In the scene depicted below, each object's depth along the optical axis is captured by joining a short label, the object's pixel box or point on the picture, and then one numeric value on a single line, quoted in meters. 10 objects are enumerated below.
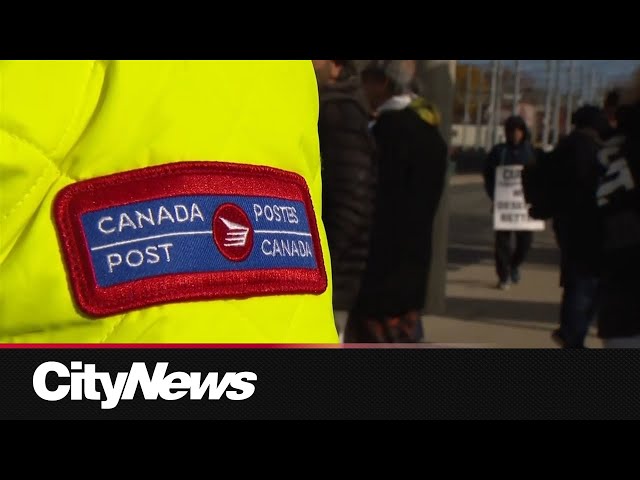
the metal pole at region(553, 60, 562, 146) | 25.31
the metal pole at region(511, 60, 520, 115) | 14.11
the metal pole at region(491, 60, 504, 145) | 17.94
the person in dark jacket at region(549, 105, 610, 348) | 6.30
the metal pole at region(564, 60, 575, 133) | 28.75
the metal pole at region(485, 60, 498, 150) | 15.05
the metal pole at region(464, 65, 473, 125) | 23.67
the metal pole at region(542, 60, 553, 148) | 23.94
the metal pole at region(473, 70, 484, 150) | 18.52
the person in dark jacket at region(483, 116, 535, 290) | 10.19
